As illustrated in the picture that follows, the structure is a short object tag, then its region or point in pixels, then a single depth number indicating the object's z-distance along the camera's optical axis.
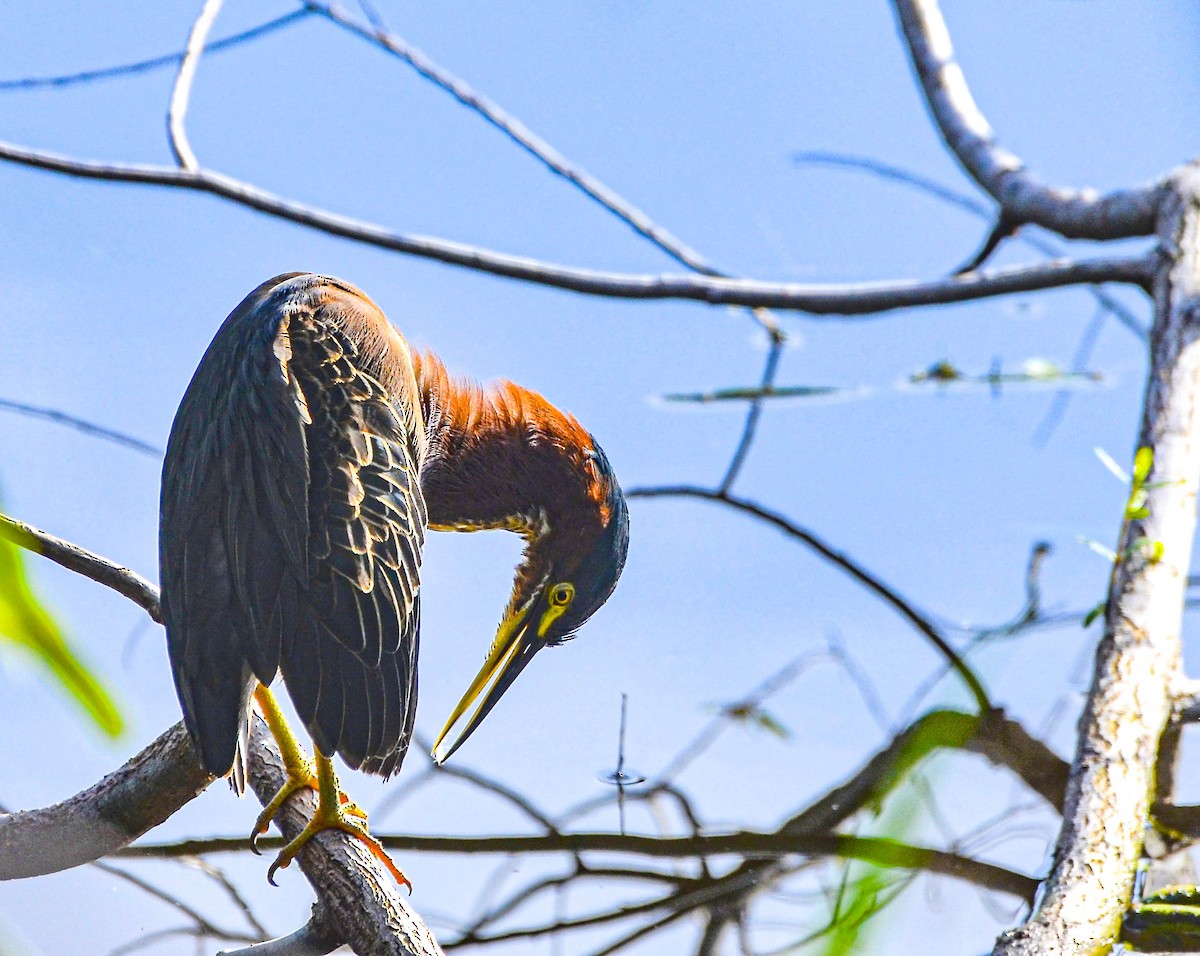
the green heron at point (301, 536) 7.77
